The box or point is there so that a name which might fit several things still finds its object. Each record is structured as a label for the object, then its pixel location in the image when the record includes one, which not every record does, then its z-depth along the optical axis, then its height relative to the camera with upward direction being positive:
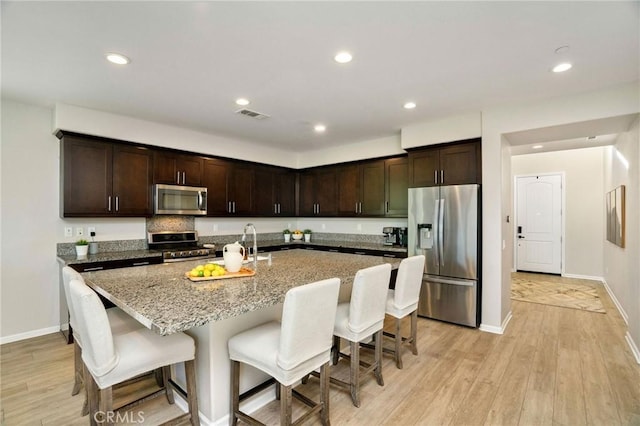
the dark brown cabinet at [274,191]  5.47 +0.38
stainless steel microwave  4.19 +0.18
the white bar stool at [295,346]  1.66 -0.77
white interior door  6.88 -0.27
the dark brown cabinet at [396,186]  4.76 +0.39
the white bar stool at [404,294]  2.70 -0.72
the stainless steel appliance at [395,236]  4.92 -0.38
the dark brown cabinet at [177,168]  4.23 +0.62
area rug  4.83 -1.40
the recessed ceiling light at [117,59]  2.41 +1.20
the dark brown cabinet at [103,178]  3.57 +0.42
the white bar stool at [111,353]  1.57 -0.76
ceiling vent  3.71 +1.20
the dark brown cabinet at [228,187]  4.79 +0.41
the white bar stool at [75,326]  2.02 -0.75
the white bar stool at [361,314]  2.19 -0.76
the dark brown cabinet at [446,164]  3.88 +0.62
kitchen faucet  2.69 -0.44
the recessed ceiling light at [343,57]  2.41 +1.21
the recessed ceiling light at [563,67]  2.57 +1.20
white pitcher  2.35 -0.35
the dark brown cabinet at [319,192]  5.65 +0.38
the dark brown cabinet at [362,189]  5.05 +0.38
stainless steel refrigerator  3.82 -0.46
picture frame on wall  4.12 -0.06
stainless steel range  4.03 -0.48
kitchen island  1.51 -0.47
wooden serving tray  2.15 -0.45
